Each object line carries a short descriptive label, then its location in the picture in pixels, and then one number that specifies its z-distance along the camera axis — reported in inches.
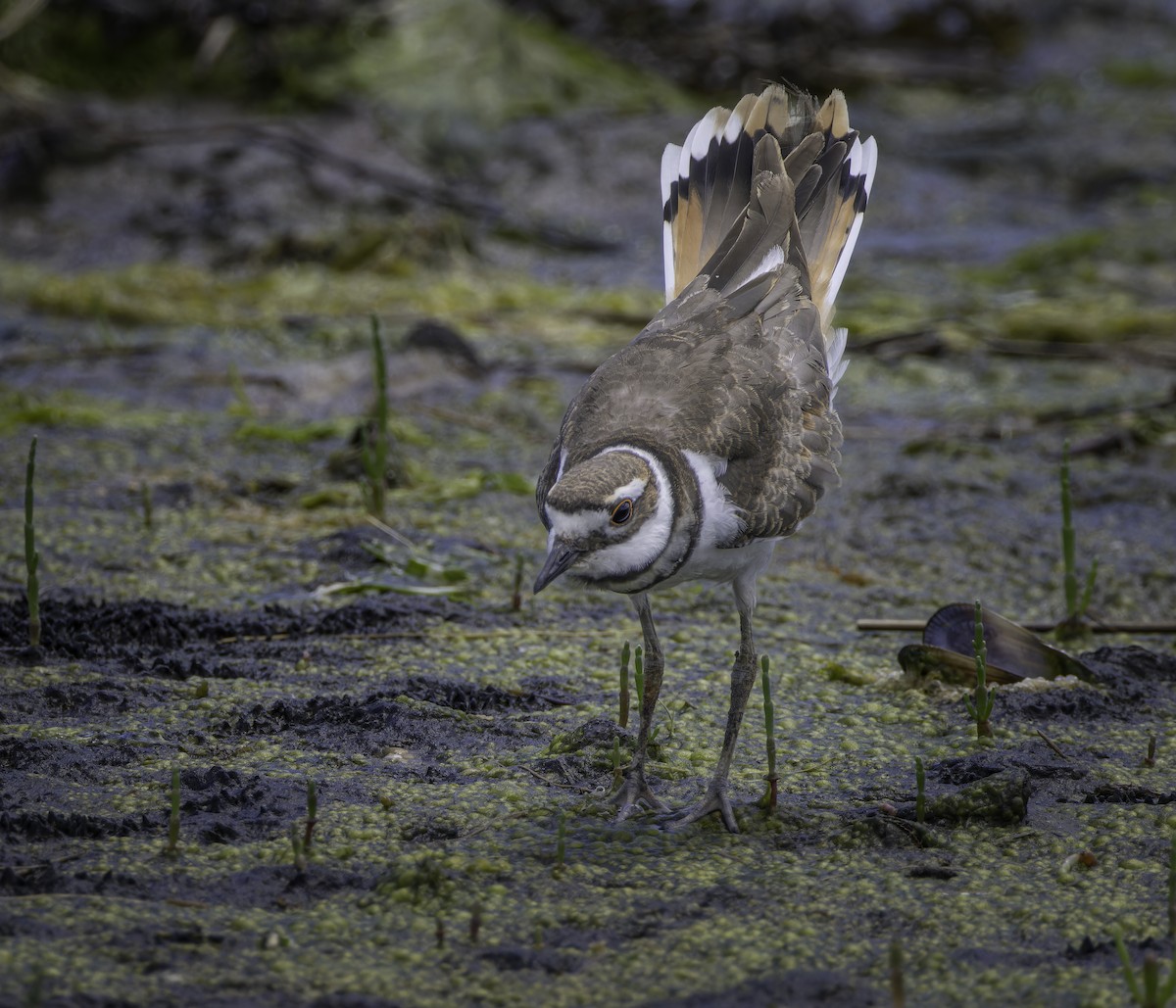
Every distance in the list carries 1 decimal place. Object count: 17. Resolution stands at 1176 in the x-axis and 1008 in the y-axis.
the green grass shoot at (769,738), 269.4
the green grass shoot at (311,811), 244.7
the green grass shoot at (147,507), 425.1
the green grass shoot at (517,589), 373.4
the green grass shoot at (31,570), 311.3
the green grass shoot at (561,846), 244.7
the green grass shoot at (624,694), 289.3
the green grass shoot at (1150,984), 197.9
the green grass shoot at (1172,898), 225.6
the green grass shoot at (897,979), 203.8
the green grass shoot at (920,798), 265.6
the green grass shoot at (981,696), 298.4
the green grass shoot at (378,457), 403.9
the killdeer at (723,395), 270.5
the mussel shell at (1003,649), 335.0
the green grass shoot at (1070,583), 353.7
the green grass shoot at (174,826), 242.8
